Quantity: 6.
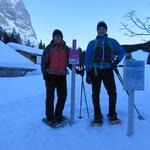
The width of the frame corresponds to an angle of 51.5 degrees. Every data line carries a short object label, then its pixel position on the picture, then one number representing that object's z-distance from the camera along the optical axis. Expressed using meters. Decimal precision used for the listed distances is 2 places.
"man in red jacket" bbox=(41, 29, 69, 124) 2.91
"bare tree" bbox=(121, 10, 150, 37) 7.90
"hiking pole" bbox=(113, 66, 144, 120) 2.97
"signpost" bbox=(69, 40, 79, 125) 2.93
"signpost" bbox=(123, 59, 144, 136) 2.53
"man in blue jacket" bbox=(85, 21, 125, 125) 2.87
